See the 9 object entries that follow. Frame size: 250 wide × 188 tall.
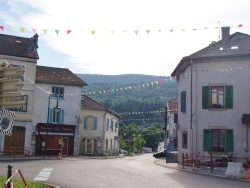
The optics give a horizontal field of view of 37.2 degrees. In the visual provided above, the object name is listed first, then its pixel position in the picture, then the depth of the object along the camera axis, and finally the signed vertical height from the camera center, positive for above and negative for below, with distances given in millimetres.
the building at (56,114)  36844 +2326
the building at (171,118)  52719 +3336
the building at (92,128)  43656 +1184
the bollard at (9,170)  8280 -764
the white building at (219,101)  25578 +2865
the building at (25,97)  35062 +3806
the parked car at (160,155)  46688 -1860
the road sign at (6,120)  5152 +220
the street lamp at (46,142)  37031 -557
